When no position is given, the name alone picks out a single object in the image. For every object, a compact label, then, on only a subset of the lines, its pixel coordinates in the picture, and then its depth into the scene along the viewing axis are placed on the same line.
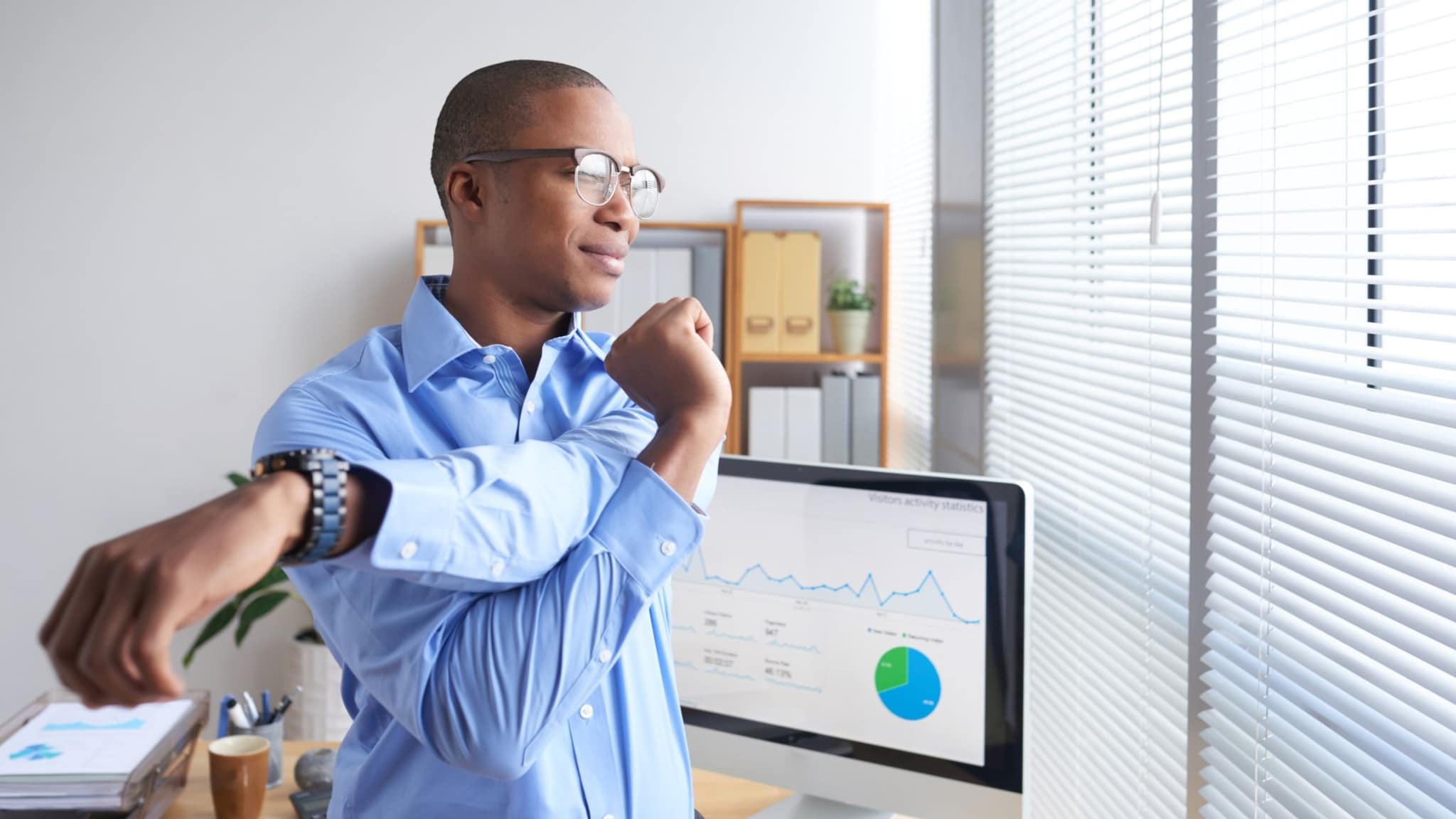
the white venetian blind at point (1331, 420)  0.95
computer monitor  1.31
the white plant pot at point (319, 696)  3.06
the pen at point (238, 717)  1.65
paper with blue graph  1.41
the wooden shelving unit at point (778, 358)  3.21
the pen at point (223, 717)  1.66
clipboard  1.38
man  0.71
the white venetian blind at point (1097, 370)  1.47
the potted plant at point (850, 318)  3.28
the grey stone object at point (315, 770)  1.61
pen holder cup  1.66
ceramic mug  1.51
